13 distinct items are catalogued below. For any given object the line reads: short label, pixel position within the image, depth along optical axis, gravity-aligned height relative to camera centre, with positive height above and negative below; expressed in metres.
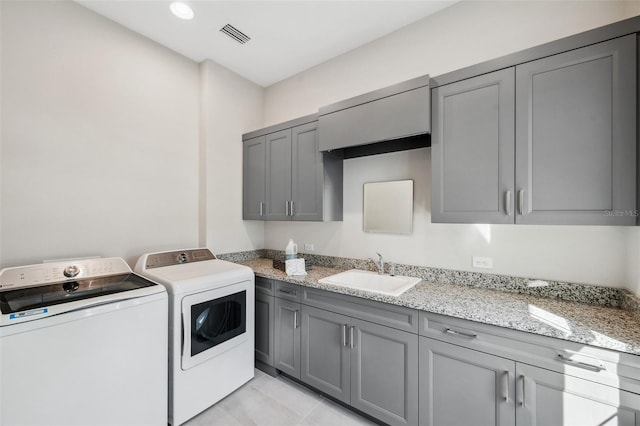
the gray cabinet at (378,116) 1.79 +0.73
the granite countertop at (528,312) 1.17 -0.54
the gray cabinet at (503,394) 1.14 -0.89
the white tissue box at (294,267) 2.35 -0.49
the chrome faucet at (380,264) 2.27 -0.45
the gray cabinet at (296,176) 2.45 +0.37
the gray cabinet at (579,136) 1.28 +0.40
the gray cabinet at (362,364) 1.65 -1.06
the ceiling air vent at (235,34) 2.29 +1.62
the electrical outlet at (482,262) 1.88 -0.36
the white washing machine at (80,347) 1.25 -0.72
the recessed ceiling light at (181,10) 2.03 +1.61
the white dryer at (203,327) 1.82 -0.87
